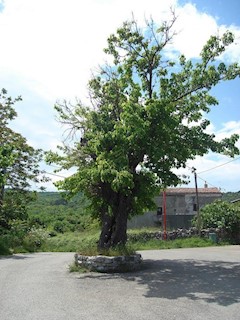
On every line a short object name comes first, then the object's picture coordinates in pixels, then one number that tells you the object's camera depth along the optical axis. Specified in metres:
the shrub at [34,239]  25.97
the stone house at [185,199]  55.47
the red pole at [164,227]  30.23
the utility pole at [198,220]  30.49
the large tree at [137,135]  13.09
